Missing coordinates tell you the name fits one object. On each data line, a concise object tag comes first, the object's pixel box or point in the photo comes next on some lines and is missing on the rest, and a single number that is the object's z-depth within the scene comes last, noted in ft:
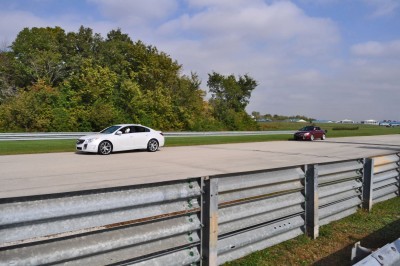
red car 106.01
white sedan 56.54
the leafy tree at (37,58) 139.54
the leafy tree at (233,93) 176.45
